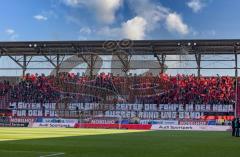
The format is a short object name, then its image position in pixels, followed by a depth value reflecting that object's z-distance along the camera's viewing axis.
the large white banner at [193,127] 60.56
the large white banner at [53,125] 65.74
